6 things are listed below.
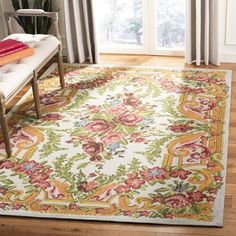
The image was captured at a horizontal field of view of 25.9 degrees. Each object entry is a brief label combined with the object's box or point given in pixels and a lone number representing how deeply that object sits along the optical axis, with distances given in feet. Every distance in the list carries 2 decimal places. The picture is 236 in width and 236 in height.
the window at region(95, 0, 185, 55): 12.96
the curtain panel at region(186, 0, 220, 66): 12.09
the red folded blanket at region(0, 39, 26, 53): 9.87
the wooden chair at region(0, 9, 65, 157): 9.00
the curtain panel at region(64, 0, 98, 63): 12.80
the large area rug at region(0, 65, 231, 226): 7.79
